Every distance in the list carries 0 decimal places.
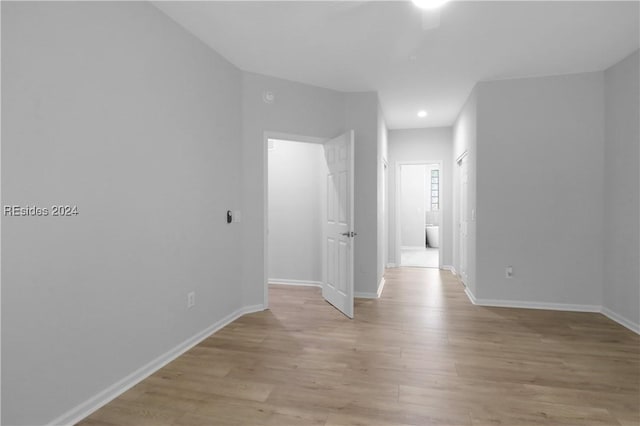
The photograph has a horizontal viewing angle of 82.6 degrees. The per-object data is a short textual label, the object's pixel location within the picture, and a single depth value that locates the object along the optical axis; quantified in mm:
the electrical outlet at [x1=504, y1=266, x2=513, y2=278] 4457
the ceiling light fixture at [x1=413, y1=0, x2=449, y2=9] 2510
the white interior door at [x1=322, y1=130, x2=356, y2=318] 4039
